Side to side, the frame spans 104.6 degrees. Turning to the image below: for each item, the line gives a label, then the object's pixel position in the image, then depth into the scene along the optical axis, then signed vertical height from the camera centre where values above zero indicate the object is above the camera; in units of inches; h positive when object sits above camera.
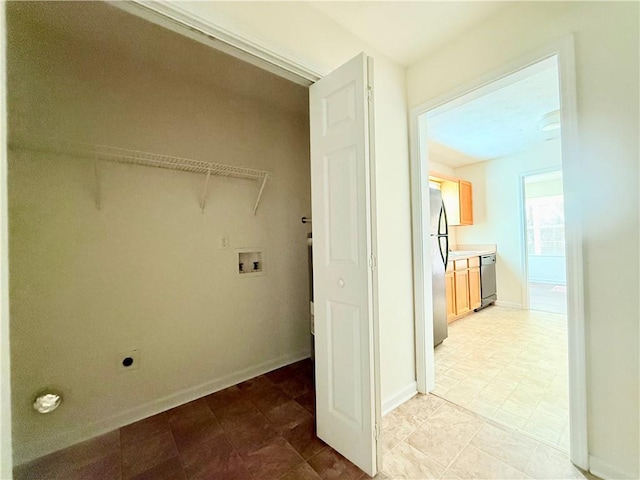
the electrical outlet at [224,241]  83.4 +0.6
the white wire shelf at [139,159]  58.8 +23.4
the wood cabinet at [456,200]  168.9 +25.6
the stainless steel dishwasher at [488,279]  160.1 -29.0
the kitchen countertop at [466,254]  142.1 -11.1
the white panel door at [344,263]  48.1 -4.9
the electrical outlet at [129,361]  66.0 -31.2
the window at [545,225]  235.0 +8.6
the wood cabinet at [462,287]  135.9 -29.3
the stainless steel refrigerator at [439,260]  107.5 -10.5
